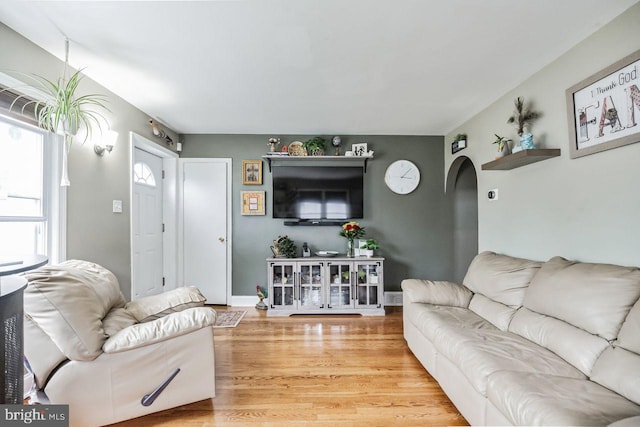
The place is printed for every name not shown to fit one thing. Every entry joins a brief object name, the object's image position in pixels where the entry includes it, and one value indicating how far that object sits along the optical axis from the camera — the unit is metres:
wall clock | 4.09
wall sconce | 2.50
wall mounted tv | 3.94
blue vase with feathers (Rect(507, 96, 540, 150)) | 2.20
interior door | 3.98
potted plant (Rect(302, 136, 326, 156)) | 3.87
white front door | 3.22
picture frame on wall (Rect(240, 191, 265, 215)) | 4.00
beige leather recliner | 1.47
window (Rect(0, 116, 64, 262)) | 1.84
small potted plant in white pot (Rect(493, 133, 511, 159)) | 2.45
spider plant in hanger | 1.80
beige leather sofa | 1.18
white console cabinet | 3.62
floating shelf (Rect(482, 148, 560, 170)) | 2.08
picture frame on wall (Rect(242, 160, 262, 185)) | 4.00
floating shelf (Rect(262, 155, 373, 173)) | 3.92
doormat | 3.27
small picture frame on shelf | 3.95
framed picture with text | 1.58
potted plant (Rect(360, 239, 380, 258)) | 3.73
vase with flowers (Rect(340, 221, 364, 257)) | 3.76
